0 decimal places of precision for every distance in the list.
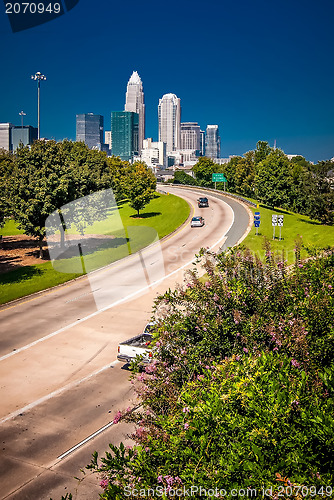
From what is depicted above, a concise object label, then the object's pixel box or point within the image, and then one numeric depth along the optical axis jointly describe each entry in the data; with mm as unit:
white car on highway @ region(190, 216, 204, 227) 48812
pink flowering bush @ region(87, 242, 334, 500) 4629
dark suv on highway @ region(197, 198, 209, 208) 63781
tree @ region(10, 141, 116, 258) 31266
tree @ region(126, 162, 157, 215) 59844
